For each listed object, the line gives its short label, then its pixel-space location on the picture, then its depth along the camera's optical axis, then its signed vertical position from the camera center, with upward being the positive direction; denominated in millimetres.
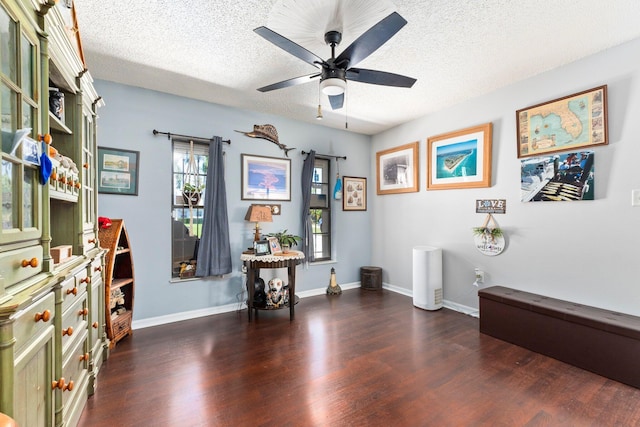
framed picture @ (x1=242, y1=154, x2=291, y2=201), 3760 +494
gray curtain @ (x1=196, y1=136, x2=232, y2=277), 3365 -130
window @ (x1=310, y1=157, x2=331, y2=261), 4535 +45
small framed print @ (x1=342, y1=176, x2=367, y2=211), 4693 +318
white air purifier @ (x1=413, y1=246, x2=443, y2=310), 3595 -864
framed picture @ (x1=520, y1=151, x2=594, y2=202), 2577 +328
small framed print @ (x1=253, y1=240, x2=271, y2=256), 3318 -418
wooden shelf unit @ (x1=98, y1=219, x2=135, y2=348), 2493 -657
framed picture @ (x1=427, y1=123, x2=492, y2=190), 3320 +680
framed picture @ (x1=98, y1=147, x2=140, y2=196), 2908 +465
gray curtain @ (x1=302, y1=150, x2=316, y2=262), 4141 +132
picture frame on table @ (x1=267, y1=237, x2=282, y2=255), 3435 -410
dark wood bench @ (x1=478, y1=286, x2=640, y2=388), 2057 -1019
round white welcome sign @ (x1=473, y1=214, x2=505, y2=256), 3174 -313
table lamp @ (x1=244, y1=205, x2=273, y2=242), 3432 -22
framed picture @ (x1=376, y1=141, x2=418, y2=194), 4176 +681
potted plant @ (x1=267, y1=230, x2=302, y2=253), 3602 -352
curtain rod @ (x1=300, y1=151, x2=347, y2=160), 4457 +916
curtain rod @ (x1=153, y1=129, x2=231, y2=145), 3170 +925
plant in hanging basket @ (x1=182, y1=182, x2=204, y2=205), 3383 +254
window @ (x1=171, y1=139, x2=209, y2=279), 3377 +133
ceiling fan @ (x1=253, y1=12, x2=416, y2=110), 1637 +1060
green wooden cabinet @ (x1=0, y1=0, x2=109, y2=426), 1001 -60
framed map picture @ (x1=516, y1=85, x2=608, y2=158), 2505 +848
